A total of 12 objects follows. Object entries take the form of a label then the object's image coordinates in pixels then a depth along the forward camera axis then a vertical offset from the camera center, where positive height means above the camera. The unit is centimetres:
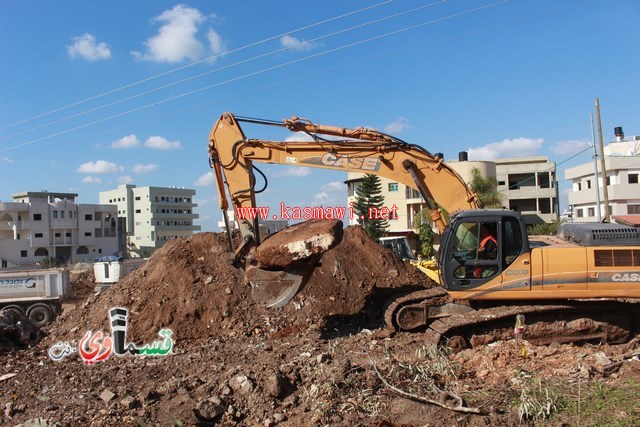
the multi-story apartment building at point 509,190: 4600 +312
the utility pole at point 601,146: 2330 +328
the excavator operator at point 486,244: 850 -36
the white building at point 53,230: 5444 +125
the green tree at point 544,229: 3370 -65
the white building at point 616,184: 4072 +273
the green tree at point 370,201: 4241 +218
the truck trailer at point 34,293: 1616 -161
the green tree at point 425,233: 3891 -63
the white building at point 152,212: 7912 +387
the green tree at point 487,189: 3744 +255
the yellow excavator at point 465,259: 838 -60
